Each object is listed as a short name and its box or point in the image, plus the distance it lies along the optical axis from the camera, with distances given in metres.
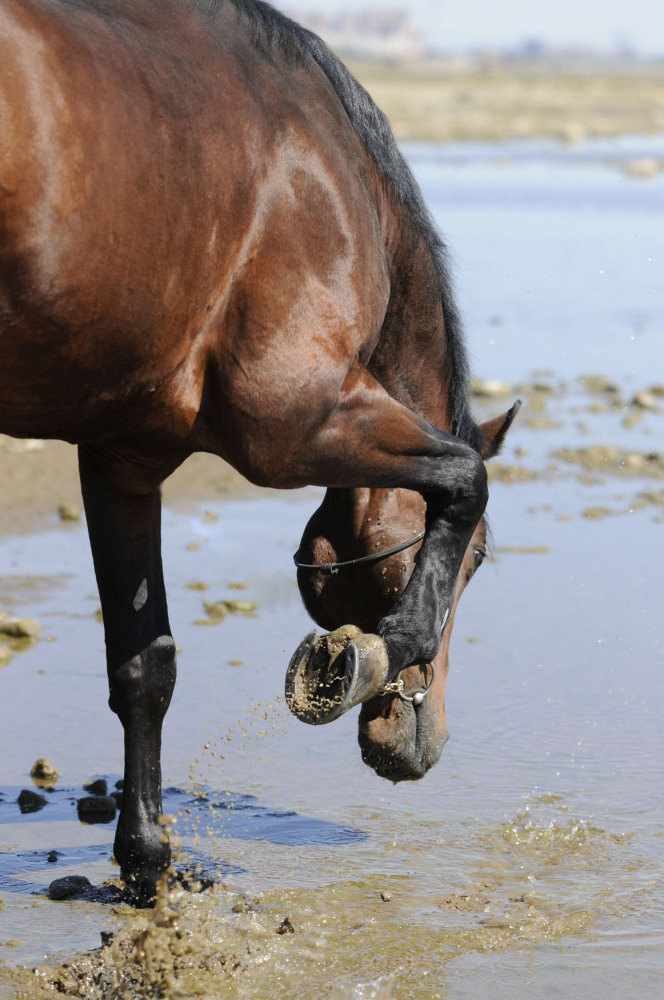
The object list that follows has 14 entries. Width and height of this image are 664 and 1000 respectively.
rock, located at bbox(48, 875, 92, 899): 8.02
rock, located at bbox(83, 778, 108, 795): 9.48
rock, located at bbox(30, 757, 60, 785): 9.68
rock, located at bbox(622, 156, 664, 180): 63.81
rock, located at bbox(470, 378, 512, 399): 21.77
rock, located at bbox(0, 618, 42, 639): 12.34
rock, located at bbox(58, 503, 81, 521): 16.05
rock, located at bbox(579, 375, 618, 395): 22.66
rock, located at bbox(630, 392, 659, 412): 21.00
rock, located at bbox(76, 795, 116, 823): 9.20
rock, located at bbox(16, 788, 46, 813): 9.23
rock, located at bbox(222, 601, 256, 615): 13.11
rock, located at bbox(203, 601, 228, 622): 12.98
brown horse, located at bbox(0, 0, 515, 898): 5.98
